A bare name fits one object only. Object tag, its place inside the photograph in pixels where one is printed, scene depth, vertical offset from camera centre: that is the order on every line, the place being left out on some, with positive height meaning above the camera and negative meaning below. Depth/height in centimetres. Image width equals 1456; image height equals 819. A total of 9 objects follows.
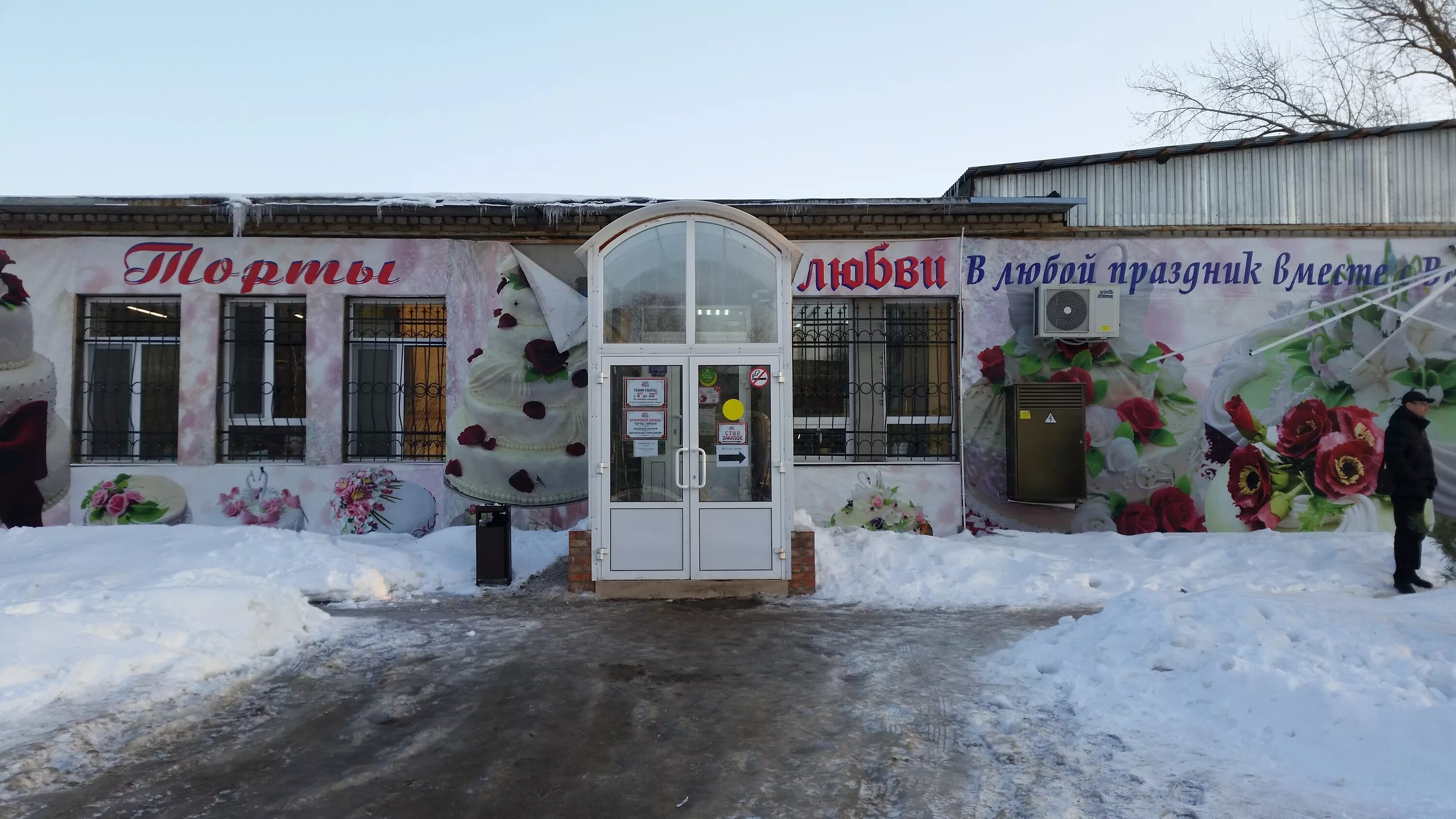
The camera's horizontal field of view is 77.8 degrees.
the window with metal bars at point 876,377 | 1091 +70
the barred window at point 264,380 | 1093 +68
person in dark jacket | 790 -41
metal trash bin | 863 -106
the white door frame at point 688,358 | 807 +70
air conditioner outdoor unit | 1040 +141
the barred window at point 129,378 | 1092 +70
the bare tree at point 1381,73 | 1941 +854
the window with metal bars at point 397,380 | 1099 +68
